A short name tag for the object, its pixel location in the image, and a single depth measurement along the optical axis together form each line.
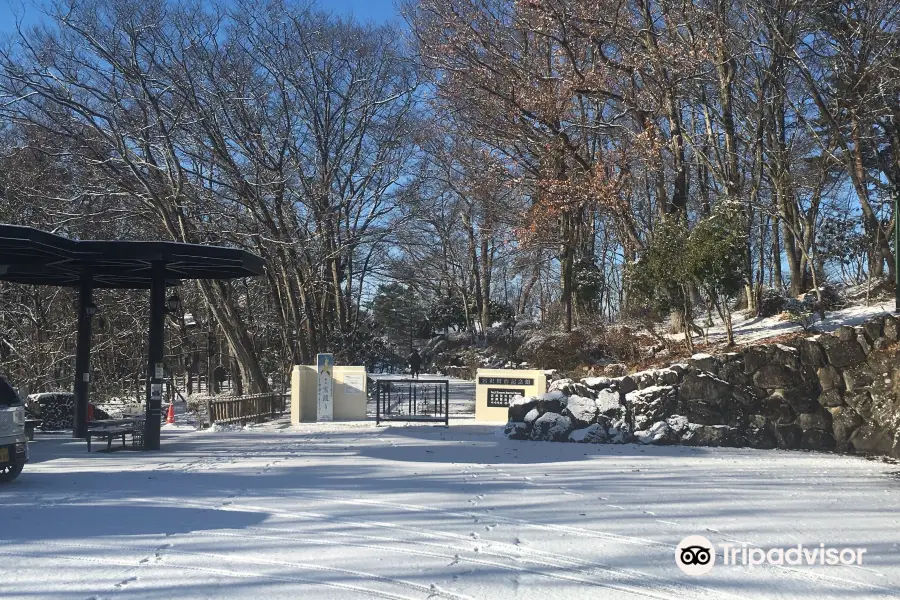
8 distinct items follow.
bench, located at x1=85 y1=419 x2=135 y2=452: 13.93
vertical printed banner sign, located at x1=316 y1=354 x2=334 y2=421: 19.45
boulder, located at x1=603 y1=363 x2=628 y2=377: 18.37
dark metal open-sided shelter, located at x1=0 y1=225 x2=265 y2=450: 13.31
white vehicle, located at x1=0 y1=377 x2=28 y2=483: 9.69
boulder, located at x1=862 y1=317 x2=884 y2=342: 13.52
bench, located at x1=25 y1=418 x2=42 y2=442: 13.74
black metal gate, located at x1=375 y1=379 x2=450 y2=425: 19.19
